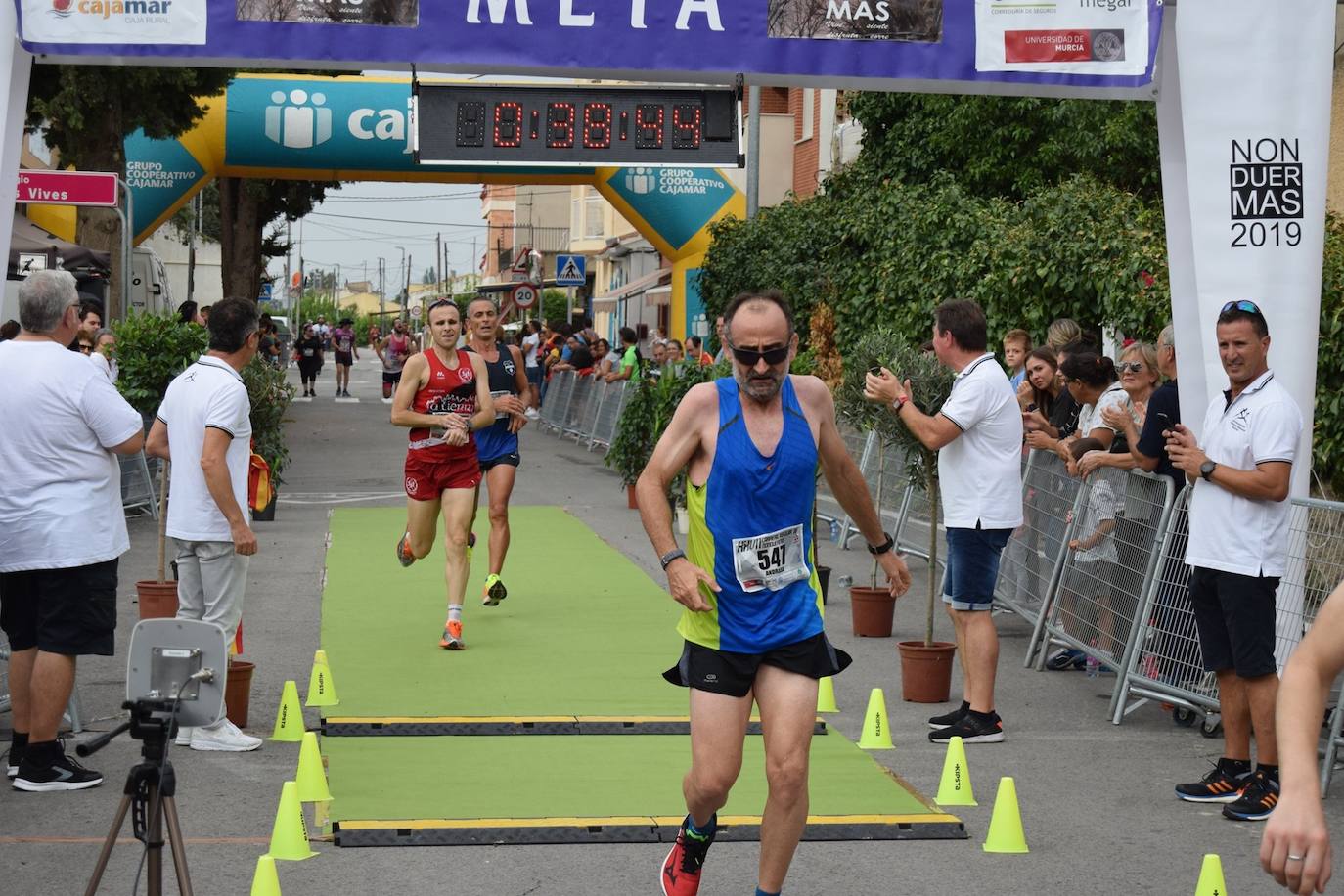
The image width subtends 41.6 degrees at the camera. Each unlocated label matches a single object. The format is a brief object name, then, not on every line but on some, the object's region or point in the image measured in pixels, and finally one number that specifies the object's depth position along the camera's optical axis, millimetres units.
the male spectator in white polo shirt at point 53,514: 6965
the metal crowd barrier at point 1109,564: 8953
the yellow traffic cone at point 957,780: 7121
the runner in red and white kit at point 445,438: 10469
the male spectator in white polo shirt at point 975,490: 8227
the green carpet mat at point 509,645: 8781
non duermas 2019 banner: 8430
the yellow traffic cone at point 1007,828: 6441
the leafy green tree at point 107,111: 20750
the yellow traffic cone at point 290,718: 8102
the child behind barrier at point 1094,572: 9477
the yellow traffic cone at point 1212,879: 5566
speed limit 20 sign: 44844
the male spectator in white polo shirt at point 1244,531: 6984
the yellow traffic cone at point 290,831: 6117
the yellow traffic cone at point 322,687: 8781
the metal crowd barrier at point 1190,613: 7711
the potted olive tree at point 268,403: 11453
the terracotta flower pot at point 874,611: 11375
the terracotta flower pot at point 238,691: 8203
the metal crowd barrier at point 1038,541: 10383
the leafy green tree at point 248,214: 36812
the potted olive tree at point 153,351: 14633
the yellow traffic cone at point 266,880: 5402
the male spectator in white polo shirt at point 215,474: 7598
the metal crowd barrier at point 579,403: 28797
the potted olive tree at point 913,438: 9219
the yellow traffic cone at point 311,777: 6773
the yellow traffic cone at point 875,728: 8109
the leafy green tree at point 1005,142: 22500
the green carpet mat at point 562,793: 6508
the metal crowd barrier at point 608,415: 26123
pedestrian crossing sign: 40781
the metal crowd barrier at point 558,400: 30875
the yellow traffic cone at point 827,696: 9008
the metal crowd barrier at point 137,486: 17031
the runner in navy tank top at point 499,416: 11477
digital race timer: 10344
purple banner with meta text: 8711
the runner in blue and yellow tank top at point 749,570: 5238
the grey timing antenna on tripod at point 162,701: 4355
